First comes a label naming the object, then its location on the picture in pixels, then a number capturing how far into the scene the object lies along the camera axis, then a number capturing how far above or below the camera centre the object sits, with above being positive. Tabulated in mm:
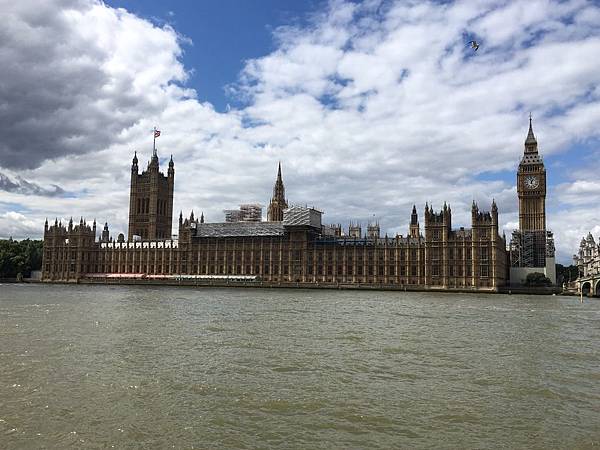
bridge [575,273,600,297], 96788 -1820
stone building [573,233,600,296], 97925 +3818
